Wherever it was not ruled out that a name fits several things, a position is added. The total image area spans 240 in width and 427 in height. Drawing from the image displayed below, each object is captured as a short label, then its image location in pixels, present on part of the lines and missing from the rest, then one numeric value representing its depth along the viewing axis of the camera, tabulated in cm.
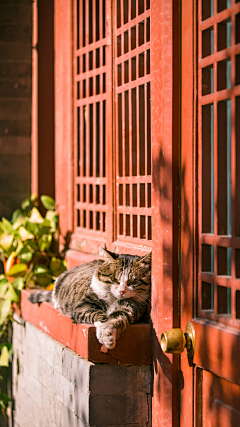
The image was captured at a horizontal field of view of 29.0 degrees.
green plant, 403
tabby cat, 233
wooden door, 176
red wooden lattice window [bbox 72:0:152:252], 283
